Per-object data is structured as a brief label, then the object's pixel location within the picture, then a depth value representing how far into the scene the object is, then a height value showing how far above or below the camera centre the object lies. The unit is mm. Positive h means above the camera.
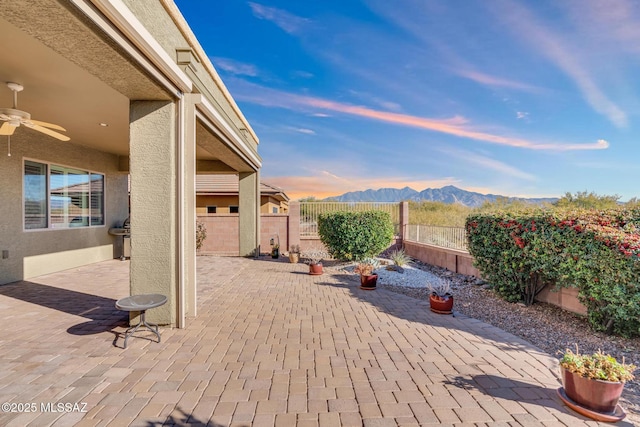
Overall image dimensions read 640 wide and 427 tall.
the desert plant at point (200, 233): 11109 -801
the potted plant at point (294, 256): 9641 -1465
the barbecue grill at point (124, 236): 9758 -812
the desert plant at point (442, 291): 4926 -1382
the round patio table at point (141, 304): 3436 -1106
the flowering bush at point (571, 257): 3785 -729
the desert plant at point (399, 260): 8633 -1458
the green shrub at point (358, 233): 9016 -684
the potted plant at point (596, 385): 2271 -1376
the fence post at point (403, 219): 11688 -297
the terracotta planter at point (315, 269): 7832 -1542
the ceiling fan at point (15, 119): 4180 +1395
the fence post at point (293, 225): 11547 -522
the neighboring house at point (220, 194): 16438 +1026
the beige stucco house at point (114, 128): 2672 +1496
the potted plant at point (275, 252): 10656 -1462
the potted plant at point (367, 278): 6383 -1452
